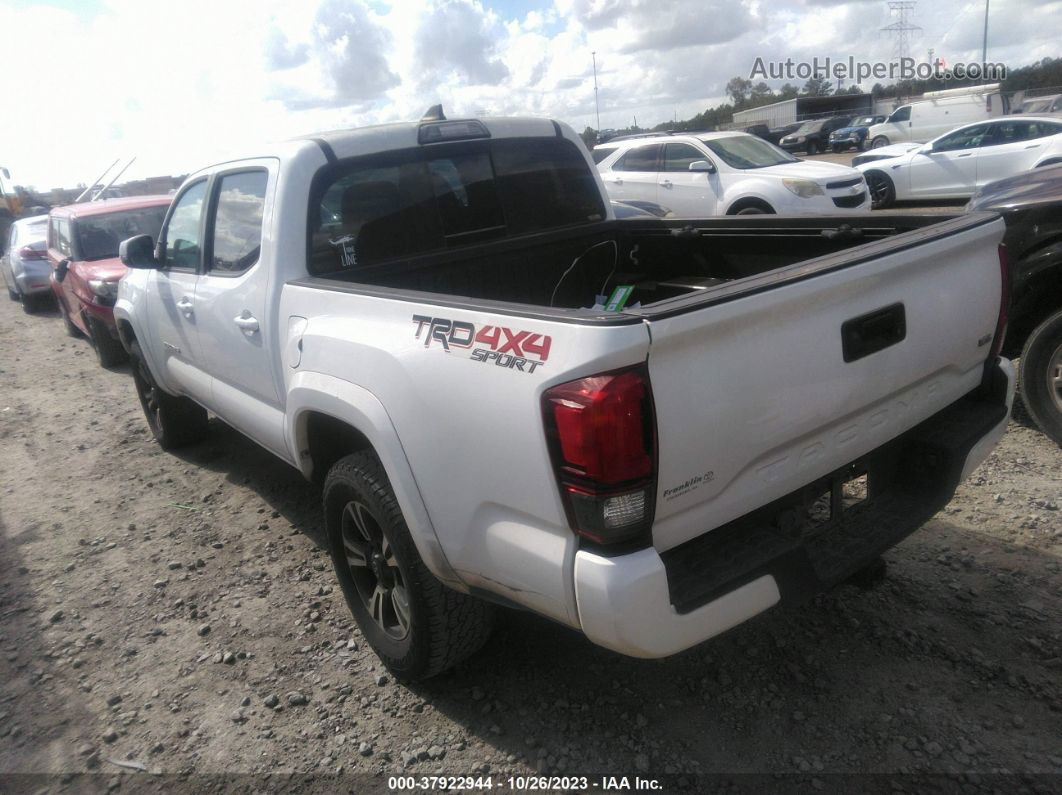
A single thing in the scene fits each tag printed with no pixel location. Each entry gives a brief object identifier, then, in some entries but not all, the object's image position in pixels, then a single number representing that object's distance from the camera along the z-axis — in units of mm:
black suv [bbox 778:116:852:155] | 36094
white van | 22547
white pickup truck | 2002
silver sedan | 13047
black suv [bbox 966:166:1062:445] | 4195
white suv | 10414
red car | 8211
